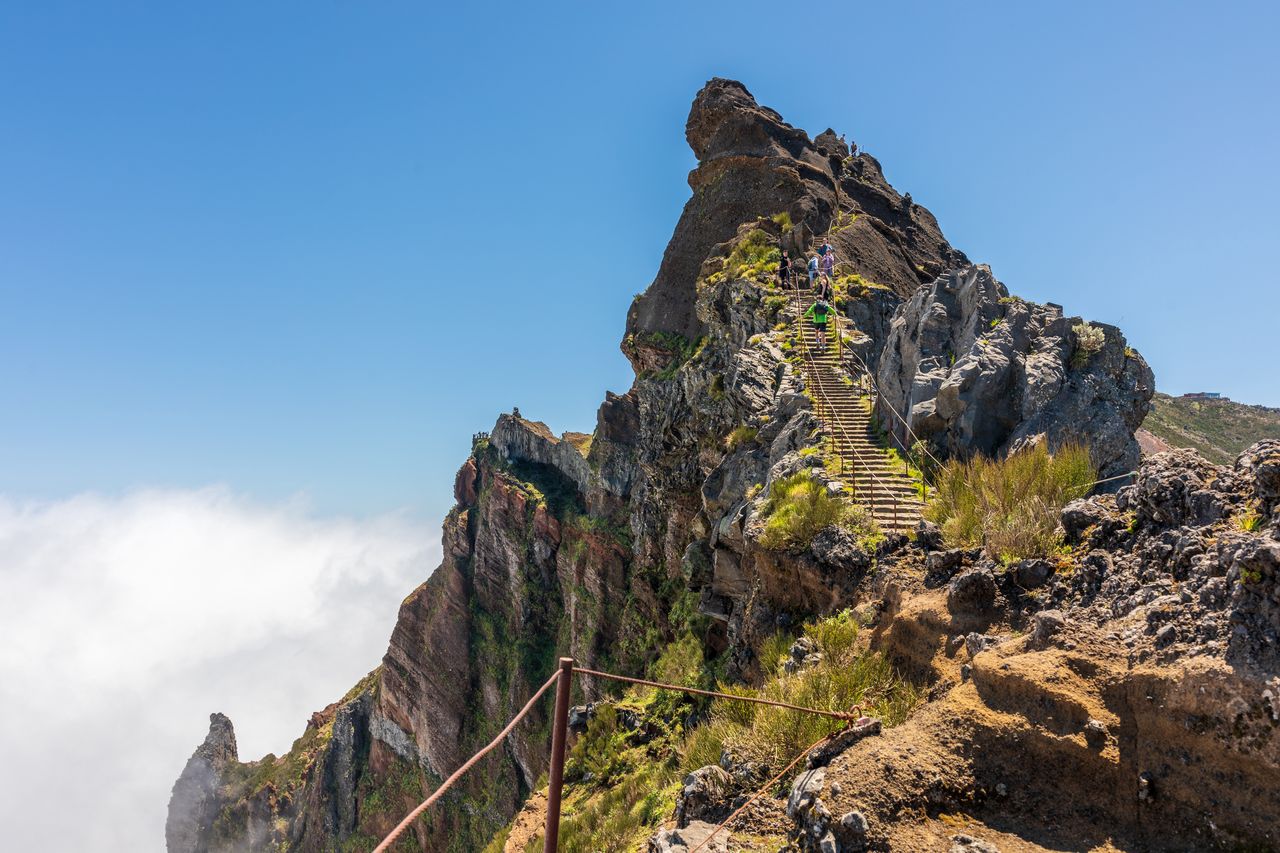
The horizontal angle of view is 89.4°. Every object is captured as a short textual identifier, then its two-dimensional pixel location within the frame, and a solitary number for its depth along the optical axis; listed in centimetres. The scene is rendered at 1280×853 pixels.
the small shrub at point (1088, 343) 1448
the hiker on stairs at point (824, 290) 2261
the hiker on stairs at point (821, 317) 2084
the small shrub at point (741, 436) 1948
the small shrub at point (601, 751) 1239
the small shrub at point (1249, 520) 524
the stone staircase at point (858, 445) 1206
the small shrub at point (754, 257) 2744
